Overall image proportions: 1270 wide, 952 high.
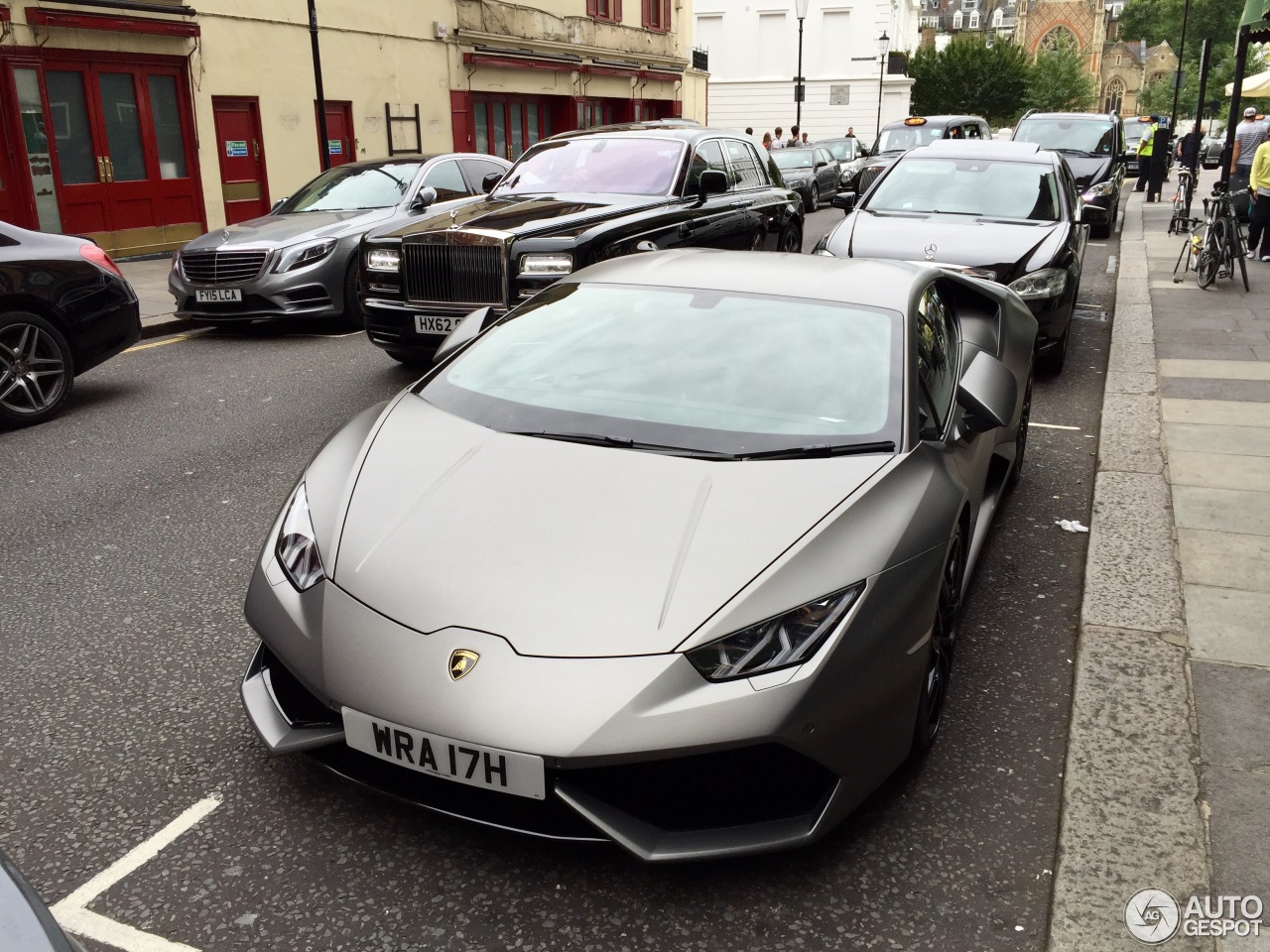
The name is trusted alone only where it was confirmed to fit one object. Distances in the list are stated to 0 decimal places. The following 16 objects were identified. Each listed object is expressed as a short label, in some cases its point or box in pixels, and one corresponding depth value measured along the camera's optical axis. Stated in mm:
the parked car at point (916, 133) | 22062
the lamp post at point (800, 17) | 32469
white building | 58594
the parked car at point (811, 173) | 23688
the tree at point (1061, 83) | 88812
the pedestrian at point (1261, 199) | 13312
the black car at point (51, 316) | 6965
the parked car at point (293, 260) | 9891
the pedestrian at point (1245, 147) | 14820
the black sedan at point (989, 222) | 7738
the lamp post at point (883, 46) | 50306
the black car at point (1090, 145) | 17000
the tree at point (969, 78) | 59969
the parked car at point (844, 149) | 30534
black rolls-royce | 7426
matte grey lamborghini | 2387
